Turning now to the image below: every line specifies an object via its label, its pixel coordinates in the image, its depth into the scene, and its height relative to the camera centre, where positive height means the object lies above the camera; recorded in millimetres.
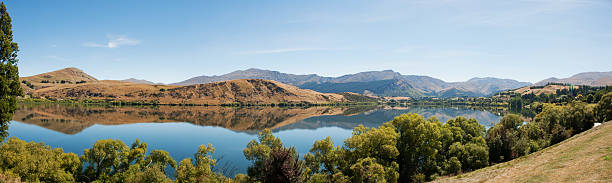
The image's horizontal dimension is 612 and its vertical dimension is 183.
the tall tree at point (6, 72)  27047 +2172
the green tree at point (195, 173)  36562 -10700
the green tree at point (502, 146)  52812 -10790
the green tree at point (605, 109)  56894 -4376
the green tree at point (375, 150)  38594 -8729
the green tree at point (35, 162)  31562 -8075
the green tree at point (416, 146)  44312 -8993
